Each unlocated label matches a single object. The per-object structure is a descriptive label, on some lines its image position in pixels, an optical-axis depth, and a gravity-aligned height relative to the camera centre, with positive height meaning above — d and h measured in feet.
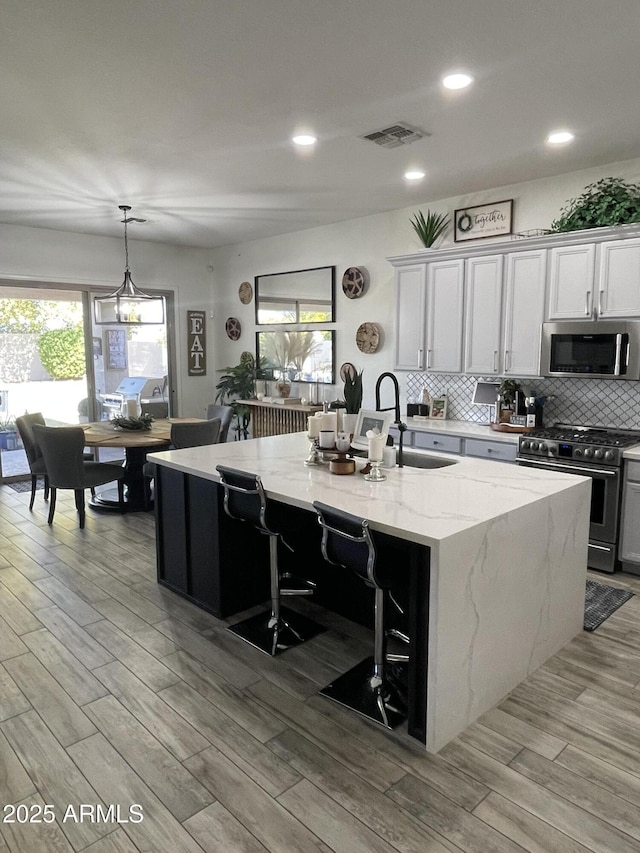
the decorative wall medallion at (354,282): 20.16 +2.61
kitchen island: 7.48 -2.98
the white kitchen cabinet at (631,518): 12.78 -3.48
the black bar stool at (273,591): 9.41 -4.15
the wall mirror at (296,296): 21.67 +2.38
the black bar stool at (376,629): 7.63 -3.85
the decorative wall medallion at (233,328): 26.02 +1.31
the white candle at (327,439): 11.04 -1.51
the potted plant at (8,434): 22.18 -2.90
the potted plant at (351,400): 11.29 -0.81
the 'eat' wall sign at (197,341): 26.76 +0.76
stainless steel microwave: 13.34 +0.21
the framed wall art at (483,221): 16.26 +3.88
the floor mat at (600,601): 11.02 -4.85
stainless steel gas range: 13.00 -2.43
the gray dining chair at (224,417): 20.33 -2.05
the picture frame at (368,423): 10.45 -1.18
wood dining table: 17.33 -3.04
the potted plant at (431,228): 17.53 +3.90
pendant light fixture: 17.26 +1.69
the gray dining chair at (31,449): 17.89 -2.77
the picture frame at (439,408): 18.12 -1.53
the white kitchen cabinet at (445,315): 16.33 +1.22
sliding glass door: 22.12 -0.09
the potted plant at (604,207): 13.19 +3.47
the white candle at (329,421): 11.49 -1.22
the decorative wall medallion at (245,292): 25.13 +2.80
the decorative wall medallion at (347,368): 21.04 -0.35
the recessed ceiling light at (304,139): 12.19 +4.57
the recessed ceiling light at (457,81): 9.58 +4.54
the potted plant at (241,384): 24.95 -1.11
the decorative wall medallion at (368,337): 19.97 +0.72
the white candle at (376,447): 10.14 -1.52
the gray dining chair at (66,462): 16.06 -2.88
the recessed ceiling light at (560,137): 12.09 +4.60
